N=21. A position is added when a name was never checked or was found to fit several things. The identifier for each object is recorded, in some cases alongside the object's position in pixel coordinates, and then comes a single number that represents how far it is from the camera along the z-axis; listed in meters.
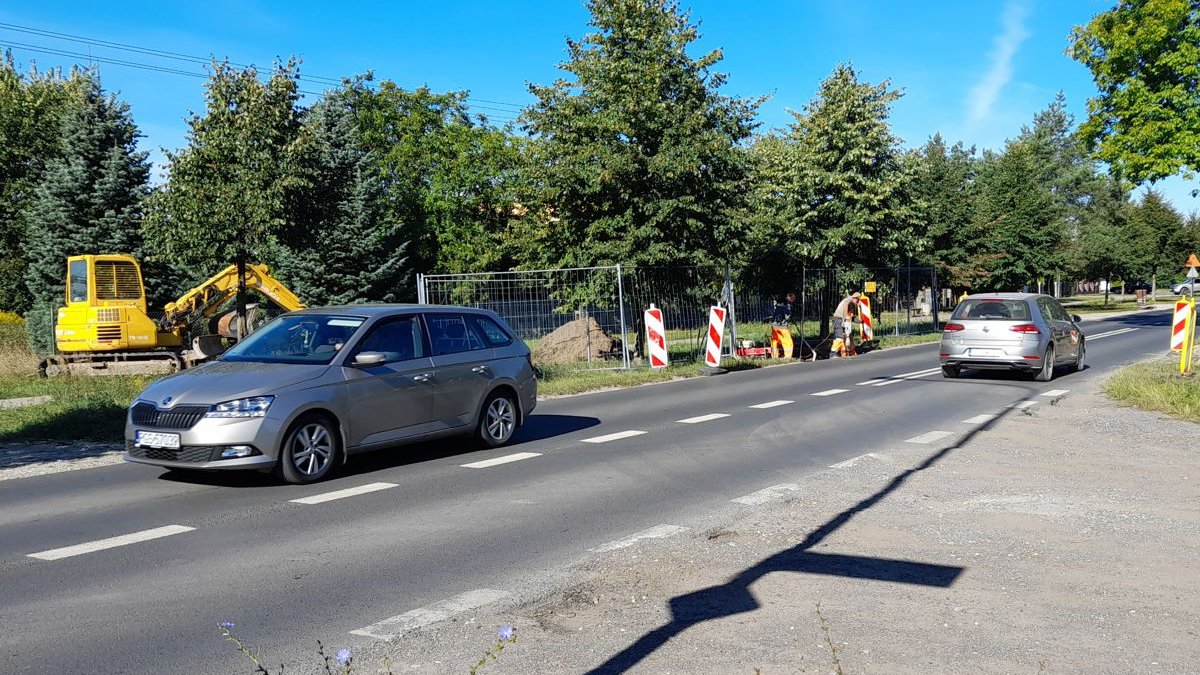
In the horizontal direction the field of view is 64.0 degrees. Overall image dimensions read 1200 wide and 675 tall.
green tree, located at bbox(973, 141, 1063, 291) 48.19
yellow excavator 23.52
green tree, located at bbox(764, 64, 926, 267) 30.55
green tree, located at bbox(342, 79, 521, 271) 48.69
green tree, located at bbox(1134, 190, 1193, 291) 80.31
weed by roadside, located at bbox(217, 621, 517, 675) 3.99
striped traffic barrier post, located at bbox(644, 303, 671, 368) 20.20
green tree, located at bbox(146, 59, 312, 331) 17.19
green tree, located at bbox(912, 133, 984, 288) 45.47
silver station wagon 7.96
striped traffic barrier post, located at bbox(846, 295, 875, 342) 28.97
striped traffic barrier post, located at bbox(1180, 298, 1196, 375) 16.08
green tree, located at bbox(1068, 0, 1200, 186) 27.31
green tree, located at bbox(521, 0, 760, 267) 22.70
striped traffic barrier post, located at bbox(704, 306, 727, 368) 20.66
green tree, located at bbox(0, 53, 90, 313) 37.28
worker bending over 26.12
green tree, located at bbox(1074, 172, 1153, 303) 65.12
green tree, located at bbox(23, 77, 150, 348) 31.03
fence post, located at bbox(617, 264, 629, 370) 21.00
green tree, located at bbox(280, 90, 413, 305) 34.16
